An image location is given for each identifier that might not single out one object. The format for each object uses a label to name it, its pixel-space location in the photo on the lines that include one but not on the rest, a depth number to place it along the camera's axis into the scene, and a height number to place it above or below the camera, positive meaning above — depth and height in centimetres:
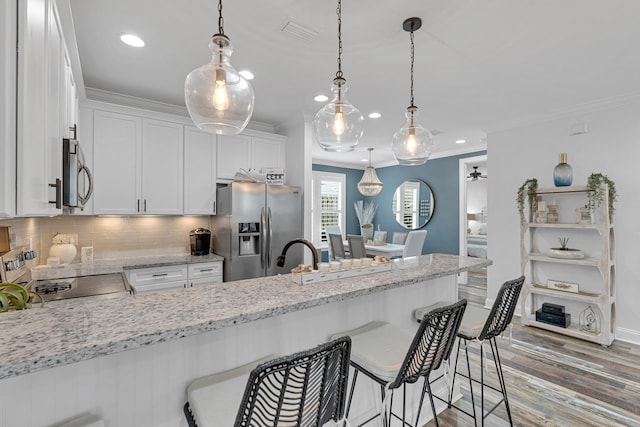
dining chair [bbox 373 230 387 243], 595 -41
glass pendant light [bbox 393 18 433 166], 216 +53
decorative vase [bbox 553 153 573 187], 339 +46
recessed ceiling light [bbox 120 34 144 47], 211 +122
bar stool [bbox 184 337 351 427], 79 -53
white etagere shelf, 314 -62
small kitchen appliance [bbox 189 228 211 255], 345 -28
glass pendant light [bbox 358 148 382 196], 561 +57
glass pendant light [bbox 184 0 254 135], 135 +55
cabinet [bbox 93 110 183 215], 291 +51
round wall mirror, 629 +24
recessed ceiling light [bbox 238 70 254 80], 262 +122
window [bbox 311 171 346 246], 678 +30
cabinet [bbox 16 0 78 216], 99 +42
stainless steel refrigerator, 321 -13
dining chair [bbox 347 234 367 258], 459 -47
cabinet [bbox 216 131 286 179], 358 +77
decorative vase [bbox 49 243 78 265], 279 -32
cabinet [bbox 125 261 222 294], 288 -59
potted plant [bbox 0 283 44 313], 114 -31
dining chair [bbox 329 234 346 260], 500 -52
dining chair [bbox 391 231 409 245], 601 -44
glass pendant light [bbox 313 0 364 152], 180 +56
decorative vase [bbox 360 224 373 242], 613 -29
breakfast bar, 82 -45
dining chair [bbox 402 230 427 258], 491 -46
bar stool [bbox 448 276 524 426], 165 -61
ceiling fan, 775 +102
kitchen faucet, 163 -21
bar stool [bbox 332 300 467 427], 120 -60
